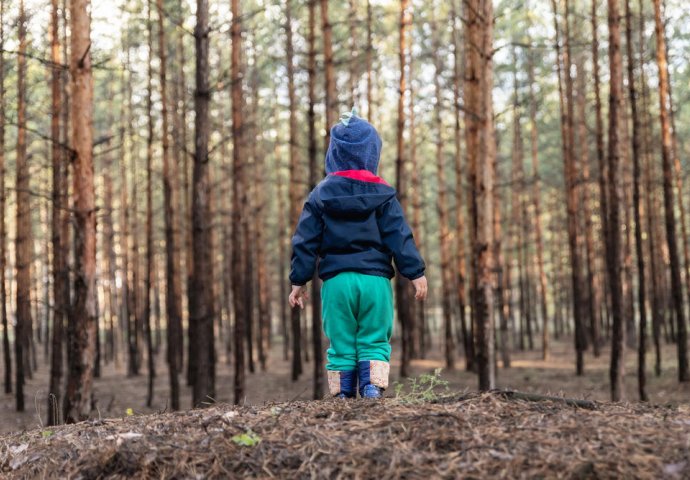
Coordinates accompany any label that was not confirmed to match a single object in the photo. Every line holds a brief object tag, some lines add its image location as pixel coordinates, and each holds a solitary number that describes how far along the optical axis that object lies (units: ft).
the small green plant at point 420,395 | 13.56
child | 15.20
